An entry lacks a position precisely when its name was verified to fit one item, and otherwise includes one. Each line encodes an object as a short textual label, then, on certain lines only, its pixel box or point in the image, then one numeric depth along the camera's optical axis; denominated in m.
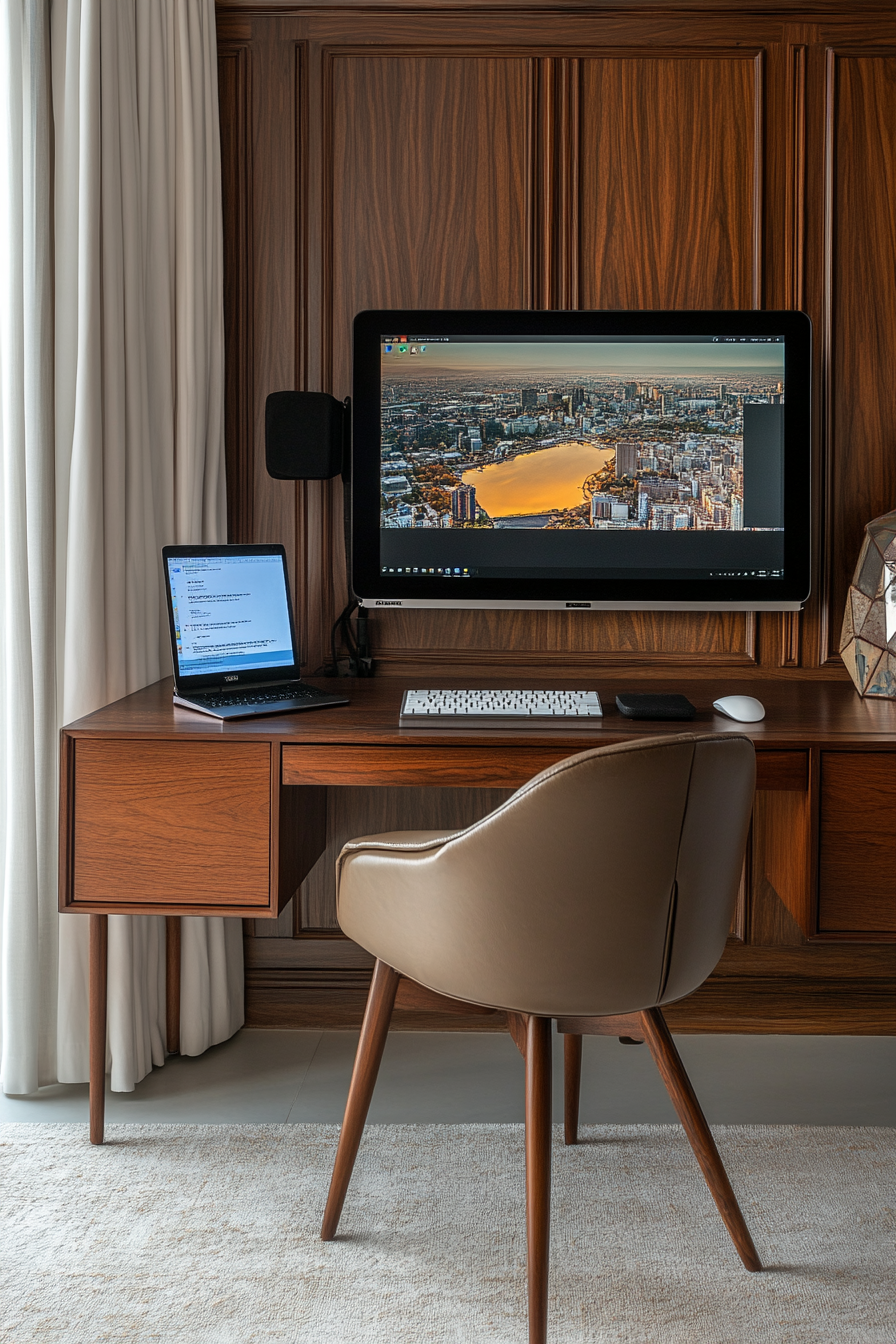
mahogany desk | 1.77
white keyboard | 1.85
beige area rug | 1.50
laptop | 1.99
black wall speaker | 2.29
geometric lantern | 2.06
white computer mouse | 1.85
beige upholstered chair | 1.31
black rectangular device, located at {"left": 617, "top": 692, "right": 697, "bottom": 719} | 1.87
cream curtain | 2.02
